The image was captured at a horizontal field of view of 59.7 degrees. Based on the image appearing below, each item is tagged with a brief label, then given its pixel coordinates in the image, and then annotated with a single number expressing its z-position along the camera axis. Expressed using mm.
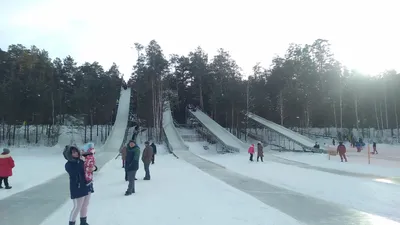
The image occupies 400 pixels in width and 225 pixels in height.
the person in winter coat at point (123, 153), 18634
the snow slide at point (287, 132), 37125
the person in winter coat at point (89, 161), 6453
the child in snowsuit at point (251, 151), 25031
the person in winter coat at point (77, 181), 6156
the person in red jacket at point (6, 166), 12220
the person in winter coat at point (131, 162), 10349
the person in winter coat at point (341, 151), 23750
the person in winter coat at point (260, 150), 24656
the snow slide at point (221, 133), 37716
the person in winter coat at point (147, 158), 13867
